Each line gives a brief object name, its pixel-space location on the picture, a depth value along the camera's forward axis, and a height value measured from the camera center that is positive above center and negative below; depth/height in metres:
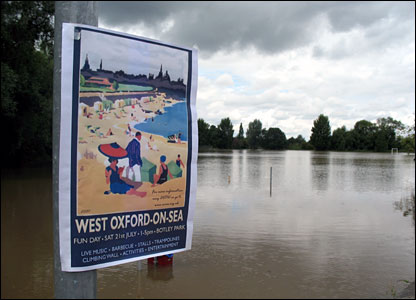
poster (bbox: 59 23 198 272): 1.87 -0.02
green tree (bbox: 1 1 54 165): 18.34 +4.17
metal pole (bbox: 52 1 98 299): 1.84 +0.09
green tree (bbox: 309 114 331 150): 133.48 +5.13
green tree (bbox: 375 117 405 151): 118.66 +3.34
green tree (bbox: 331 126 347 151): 129.38 +3.14
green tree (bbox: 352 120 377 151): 124.88 +4.40
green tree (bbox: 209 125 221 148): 136.62 +3.36
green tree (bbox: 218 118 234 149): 139.25 +4.76
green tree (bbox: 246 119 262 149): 155.12 +5.01
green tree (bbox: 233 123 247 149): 150.00 +2.34
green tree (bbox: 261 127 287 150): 157.75 +3.18
